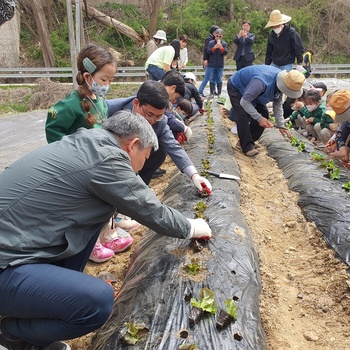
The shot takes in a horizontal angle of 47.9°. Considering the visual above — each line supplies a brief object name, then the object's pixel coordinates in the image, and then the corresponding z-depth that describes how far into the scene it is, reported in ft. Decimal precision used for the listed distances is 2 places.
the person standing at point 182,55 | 34.14
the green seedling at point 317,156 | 17.51
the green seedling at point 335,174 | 14.97
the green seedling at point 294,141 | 20.58
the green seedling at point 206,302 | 7.00
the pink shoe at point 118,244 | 11.50
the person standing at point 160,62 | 22.38
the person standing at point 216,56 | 34.86
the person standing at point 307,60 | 41.38
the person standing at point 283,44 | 25.70
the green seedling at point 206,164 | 15.17
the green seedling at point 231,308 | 7.00
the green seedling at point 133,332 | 6.42
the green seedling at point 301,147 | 19.41
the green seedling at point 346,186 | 13.91
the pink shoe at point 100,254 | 10.91
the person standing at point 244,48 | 36.86
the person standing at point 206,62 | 35.83
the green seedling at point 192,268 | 8.20
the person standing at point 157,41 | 28.71
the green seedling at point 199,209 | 10.92
